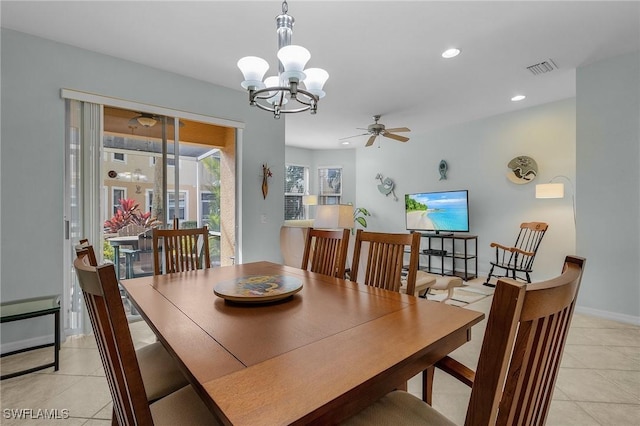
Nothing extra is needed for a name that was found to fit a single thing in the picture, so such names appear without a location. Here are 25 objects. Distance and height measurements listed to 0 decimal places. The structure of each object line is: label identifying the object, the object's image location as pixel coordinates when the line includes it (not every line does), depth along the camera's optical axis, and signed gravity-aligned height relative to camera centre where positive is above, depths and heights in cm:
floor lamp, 402 +30
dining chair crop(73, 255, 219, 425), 72 -33
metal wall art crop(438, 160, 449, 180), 567 +81
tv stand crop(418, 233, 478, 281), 500 -73
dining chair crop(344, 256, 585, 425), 50 -26
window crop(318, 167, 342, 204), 774 +68
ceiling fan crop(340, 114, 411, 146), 452 +123
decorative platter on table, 135 -39
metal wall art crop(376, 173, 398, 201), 661 +57
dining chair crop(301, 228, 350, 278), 198 -29
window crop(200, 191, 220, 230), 381 +1
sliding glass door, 281 +30
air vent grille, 314 +156
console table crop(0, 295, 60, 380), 208 -73
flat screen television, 516 +1
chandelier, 171 +85
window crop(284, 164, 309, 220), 758 +54
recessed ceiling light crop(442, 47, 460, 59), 285 +154
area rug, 372 -111
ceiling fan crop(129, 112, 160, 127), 320 +99
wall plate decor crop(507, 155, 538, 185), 455 +65
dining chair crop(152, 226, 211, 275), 220 -29
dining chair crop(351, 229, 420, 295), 169 -29
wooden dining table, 70 -43
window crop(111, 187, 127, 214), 307 +15
